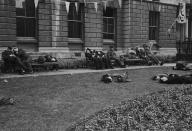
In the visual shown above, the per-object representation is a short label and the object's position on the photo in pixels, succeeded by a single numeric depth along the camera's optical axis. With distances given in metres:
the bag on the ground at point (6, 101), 8.77
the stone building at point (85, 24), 18.47
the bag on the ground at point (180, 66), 18.30
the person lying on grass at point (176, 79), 12.97
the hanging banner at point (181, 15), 26.70
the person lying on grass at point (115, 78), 13.17
